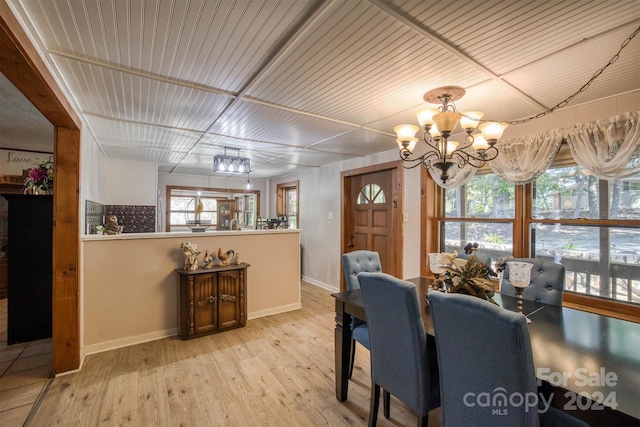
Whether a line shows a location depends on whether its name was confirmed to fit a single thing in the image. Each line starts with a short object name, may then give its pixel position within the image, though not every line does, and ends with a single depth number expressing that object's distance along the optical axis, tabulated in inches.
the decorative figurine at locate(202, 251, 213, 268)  125.7
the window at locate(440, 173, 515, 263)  113.0
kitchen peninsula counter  107.6
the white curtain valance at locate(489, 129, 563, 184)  92.7
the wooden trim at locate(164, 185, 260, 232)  241.4
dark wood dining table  37.4
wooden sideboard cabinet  117.5
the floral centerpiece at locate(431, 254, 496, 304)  64.2
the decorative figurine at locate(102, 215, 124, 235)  124.3
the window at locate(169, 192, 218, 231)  260.4
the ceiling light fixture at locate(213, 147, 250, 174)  147.8
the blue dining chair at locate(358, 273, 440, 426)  56.1
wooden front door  149.4
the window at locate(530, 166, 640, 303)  84.5
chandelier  67.0
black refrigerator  109.4
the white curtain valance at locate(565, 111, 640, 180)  75.7
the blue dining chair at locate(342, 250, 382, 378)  85.4
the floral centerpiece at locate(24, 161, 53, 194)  111.1
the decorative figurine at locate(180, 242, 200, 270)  121.0
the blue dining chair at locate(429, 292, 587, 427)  38.8
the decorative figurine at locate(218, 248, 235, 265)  130.3
